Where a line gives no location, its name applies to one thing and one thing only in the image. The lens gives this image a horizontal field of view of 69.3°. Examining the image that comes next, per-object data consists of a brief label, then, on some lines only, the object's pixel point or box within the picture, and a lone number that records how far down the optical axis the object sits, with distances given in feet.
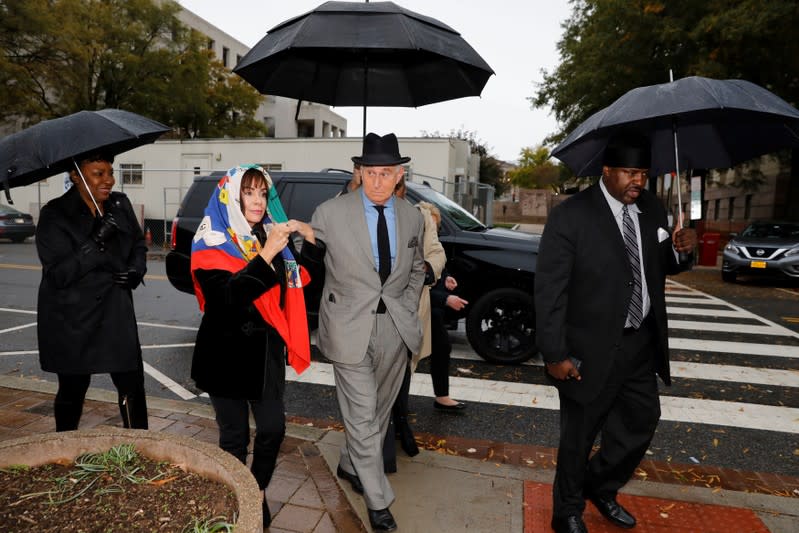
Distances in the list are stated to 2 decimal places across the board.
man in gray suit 9.81
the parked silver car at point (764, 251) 41.93
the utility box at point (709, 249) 56.65
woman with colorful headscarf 8.56
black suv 19.72
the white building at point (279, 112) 145.38
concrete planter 6.81
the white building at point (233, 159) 75.41
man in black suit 9.27
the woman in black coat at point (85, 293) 10.30
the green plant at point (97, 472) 6.53
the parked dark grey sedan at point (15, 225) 60.08
